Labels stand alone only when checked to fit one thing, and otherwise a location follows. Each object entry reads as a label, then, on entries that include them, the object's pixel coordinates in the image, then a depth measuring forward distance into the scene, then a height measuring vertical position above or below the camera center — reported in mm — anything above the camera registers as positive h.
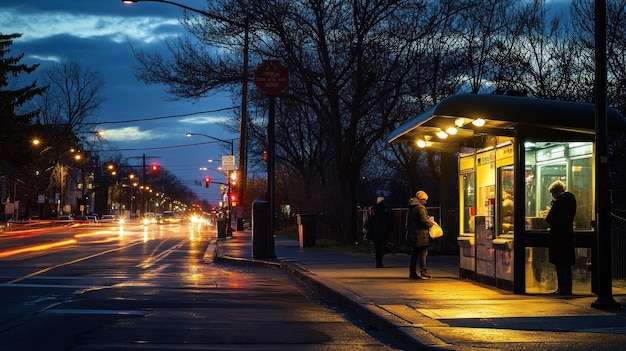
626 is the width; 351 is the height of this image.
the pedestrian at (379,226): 19609 -197
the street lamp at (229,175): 45281 +3131
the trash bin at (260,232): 24038 -440
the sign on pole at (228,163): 47250 +3190
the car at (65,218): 94025 -214
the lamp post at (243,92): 26141 +5137
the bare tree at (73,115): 81375 +10211
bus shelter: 12438 +757
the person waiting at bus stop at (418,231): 16297 -258
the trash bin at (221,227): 41594 -511
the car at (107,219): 101200 -336
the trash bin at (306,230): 32156 -491
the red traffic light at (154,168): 68375 +4121
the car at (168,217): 116712 -32
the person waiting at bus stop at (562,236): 12328 -259
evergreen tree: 59125 +7943
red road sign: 23000 +4019
